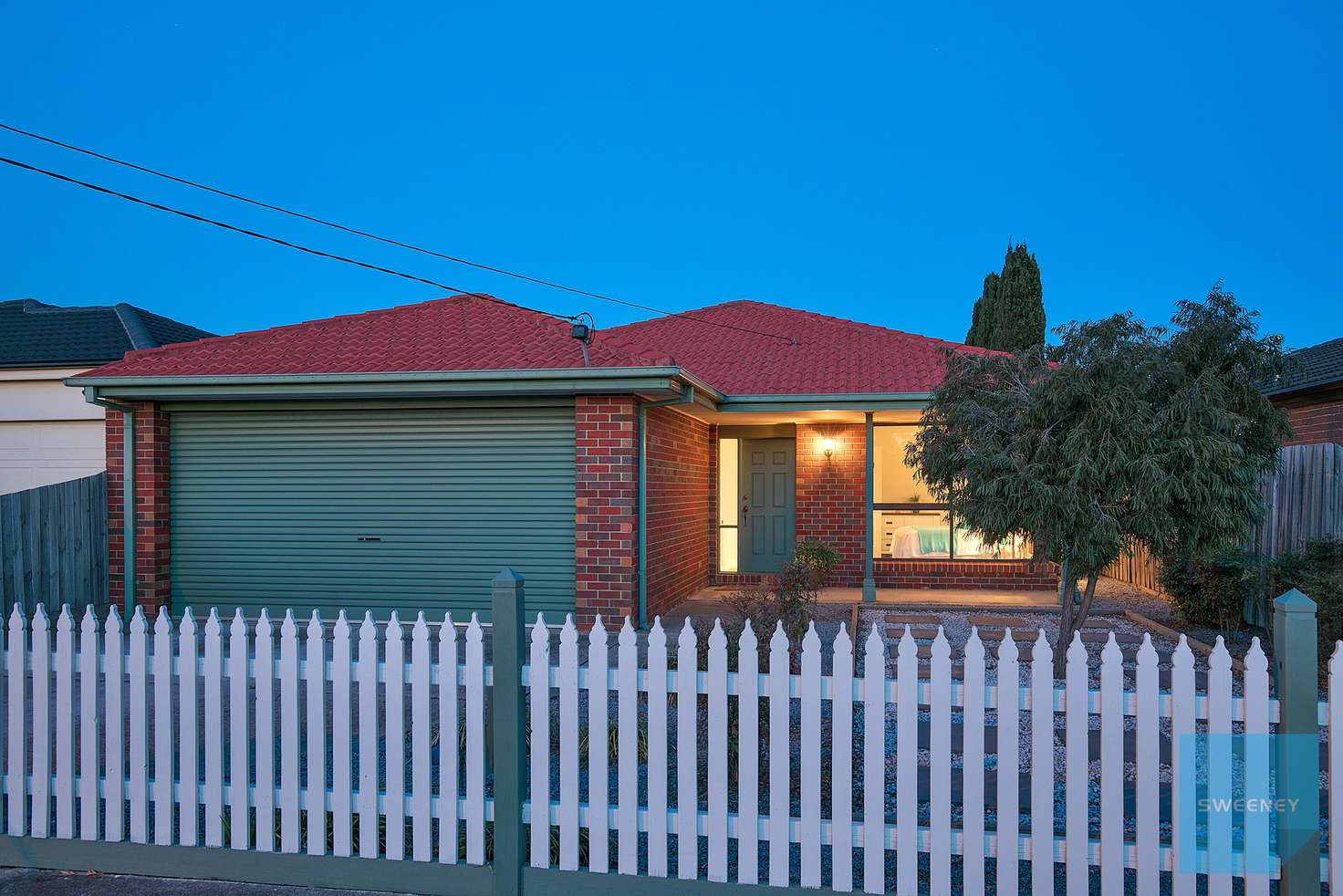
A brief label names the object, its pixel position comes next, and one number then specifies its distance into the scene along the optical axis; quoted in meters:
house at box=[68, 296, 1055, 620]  9.20
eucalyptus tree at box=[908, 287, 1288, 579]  6.30
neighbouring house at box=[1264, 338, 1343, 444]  11.19
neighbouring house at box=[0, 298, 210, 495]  13.94
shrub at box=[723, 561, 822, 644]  5.94
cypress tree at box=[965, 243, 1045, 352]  26.81
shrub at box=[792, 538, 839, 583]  11.73
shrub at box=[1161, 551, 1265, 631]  8.75
